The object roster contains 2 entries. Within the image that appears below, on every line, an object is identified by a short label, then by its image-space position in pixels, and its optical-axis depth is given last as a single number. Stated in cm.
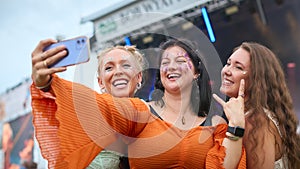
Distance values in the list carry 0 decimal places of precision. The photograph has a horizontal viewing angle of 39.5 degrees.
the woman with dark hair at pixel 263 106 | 139
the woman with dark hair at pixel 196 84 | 141
